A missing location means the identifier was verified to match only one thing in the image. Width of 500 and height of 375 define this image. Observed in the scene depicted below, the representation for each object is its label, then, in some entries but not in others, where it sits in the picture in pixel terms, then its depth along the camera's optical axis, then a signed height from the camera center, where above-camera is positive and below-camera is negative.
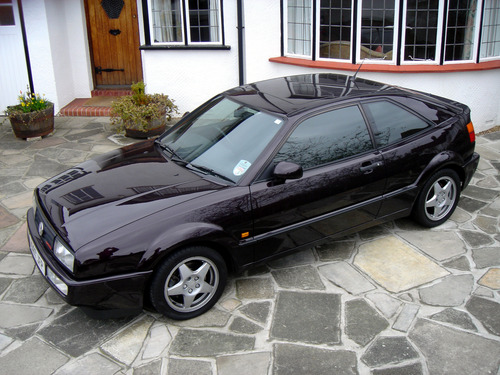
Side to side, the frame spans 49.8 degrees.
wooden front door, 10.05 -0.36
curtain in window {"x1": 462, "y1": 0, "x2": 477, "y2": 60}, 8.30 -0.32
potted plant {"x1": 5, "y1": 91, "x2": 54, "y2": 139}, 8.38 -1.39
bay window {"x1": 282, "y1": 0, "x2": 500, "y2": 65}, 8.27 -0.25
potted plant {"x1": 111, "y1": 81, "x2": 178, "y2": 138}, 8.40 -1.40
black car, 3.91 -1.36
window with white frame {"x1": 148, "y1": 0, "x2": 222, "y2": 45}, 9.41 -0.04
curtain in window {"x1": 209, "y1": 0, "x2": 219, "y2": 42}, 9.38 -0.04
